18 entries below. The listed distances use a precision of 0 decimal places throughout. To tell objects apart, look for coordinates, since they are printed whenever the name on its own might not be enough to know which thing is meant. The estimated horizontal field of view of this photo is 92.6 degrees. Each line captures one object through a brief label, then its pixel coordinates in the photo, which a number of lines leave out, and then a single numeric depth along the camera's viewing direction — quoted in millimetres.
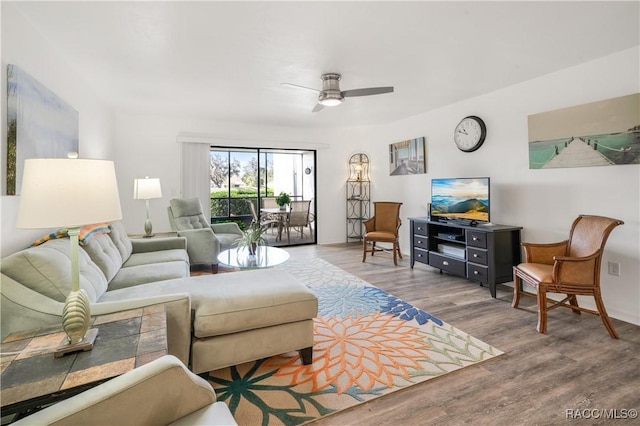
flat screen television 3666
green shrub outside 6789
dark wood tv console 3403
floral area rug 1733
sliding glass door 6648
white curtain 5320
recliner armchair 4191
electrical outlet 2830
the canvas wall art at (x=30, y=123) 1927
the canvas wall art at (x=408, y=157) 5074
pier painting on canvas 2721
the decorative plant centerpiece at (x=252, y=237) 3314
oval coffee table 3018
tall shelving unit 6516
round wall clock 4051
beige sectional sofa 1501
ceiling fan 3066
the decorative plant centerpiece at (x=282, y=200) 6980
